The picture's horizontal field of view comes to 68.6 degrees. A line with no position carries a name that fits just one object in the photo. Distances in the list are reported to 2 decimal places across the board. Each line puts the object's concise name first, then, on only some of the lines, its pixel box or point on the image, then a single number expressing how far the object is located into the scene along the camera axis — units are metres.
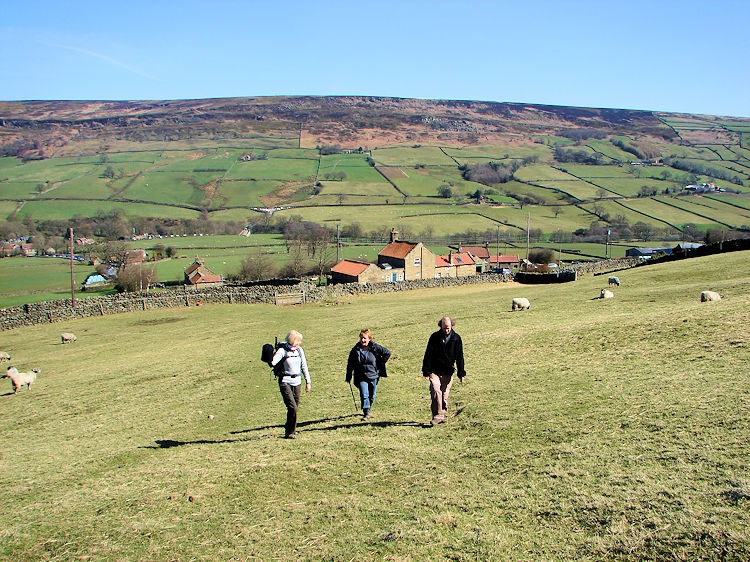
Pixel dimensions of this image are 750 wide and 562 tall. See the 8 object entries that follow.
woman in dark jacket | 13.16
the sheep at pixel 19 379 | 23.61
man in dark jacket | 12.30
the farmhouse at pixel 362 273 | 67.25
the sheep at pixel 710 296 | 22.66
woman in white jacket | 12.20
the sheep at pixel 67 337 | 36.41
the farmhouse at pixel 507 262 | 91.94
